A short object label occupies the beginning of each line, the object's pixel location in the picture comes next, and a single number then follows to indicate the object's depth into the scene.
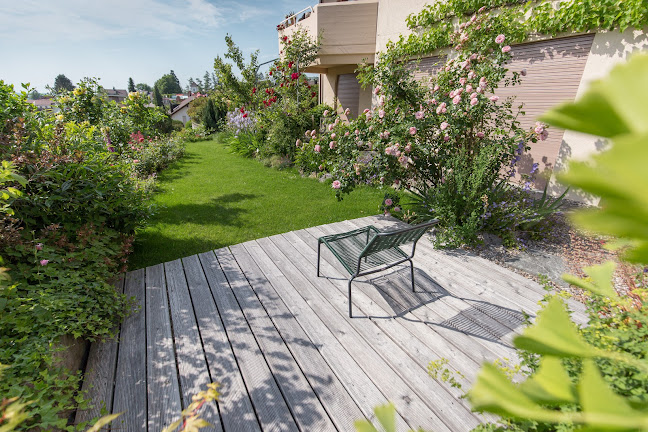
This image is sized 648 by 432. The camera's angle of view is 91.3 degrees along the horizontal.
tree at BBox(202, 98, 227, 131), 22.58
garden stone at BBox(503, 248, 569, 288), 3.54
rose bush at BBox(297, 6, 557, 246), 4.21
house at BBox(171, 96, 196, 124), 42.69
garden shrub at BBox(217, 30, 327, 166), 10.03
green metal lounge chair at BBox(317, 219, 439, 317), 2.98
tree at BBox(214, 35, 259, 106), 13.53
